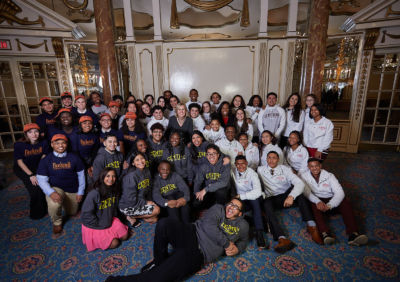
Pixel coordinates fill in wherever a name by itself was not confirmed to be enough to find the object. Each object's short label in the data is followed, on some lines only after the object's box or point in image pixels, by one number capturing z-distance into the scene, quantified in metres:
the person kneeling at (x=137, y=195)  2.46
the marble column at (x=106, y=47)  4.62
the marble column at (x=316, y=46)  4.34
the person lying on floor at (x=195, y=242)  1.68
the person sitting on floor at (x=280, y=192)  2.35
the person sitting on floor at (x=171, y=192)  2.53
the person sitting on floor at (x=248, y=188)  2.45
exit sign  4.91
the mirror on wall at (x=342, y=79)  5.31
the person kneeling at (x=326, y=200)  2.23
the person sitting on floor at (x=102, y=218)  2.18
